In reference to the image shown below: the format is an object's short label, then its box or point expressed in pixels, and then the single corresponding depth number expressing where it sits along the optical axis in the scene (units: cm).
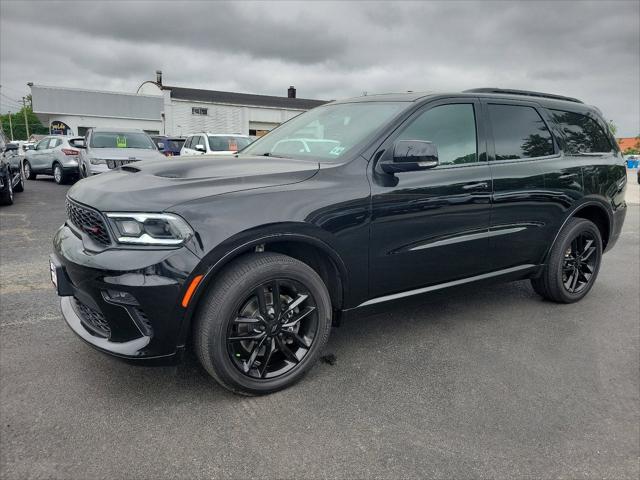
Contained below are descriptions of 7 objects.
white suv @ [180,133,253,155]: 1401
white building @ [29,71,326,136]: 3862
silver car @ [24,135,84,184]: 1421
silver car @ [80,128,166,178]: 1141
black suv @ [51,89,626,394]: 242
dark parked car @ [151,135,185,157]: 1847
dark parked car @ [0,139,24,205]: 934
